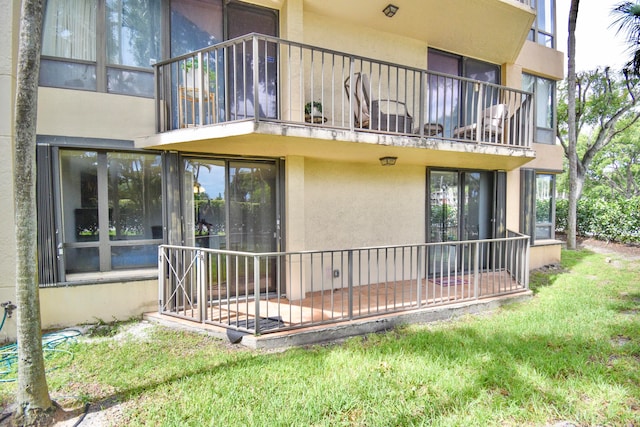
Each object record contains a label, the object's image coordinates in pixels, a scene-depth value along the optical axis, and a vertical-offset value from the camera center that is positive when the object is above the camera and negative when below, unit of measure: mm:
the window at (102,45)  4500 +2418
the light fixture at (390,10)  5695 +3577
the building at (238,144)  4426 +917
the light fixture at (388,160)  5730 +810
